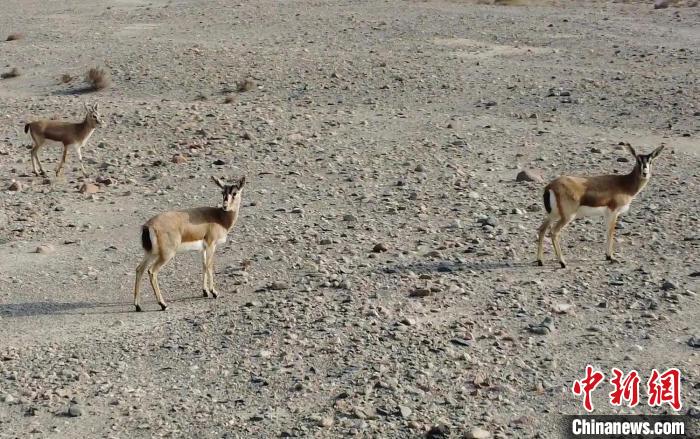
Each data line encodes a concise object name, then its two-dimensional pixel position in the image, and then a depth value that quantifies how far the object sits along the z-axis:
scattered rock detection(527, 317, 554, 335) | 11.55
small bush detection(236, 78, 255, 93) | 24.44
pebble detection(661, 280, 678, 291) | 12.83
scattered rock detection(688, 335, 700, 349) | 11.27
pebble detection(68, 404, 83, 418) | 9.88
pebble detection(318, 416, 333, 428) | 9.59
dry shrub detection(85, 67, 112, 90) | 24.80
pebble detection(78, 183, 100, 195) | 17.45
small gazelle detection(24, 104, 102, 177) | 18.77
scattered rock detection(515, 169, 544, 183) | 17.61
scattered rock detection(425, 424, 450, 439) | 9.41
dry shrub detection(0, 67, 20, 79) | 26.55
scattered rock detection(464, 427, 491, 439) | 9.27
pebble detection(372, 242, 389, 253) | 14.27
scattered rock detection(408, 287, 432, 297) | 12.54
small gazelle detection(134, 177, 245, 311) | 12.30
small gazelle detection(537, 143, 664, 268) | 13.61
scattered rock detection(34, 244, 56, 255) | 14.66
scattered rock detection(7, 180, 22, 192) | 17.68
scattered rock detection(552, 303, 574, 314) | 12.15
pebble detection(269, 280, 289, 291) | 12.87
